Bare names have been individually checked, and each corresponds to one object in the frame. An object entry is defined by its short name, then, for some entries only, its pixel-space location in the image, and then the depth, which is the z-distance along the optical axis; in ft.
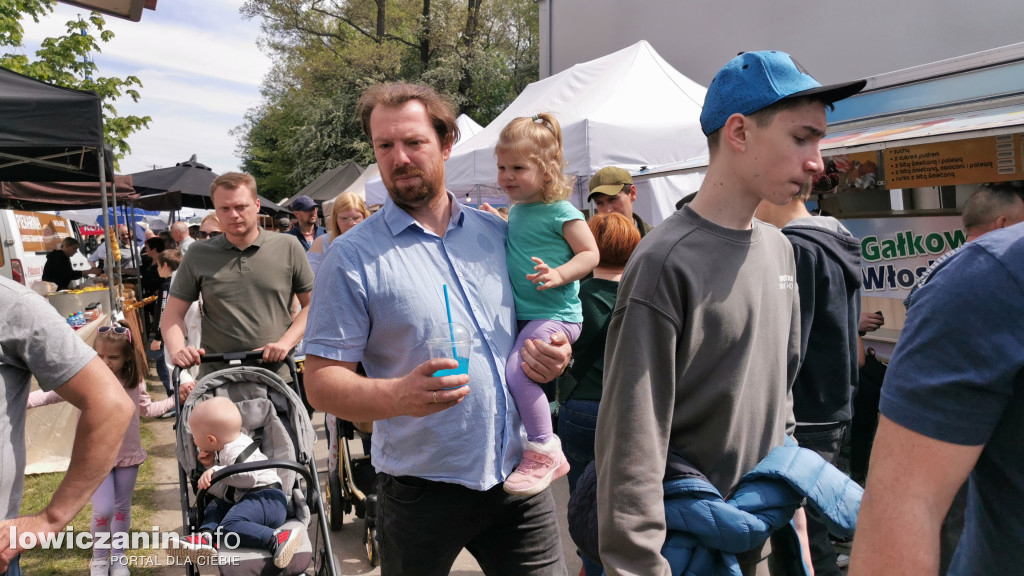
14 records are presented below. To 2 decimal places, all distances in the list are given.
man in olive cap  15.52
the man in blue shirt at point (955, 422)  3.25
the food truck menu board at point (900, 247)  15.44
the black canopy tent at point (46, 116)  17.56
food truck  12.38
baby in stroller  10.75
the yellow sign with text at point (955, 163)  14.29
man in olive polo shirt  14.02
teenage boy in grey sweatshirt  5.32
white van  37.78
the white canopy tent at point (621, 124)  24.80
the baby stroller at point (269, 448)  10.91
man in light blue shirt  6.89
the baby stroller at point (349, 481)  14.29
